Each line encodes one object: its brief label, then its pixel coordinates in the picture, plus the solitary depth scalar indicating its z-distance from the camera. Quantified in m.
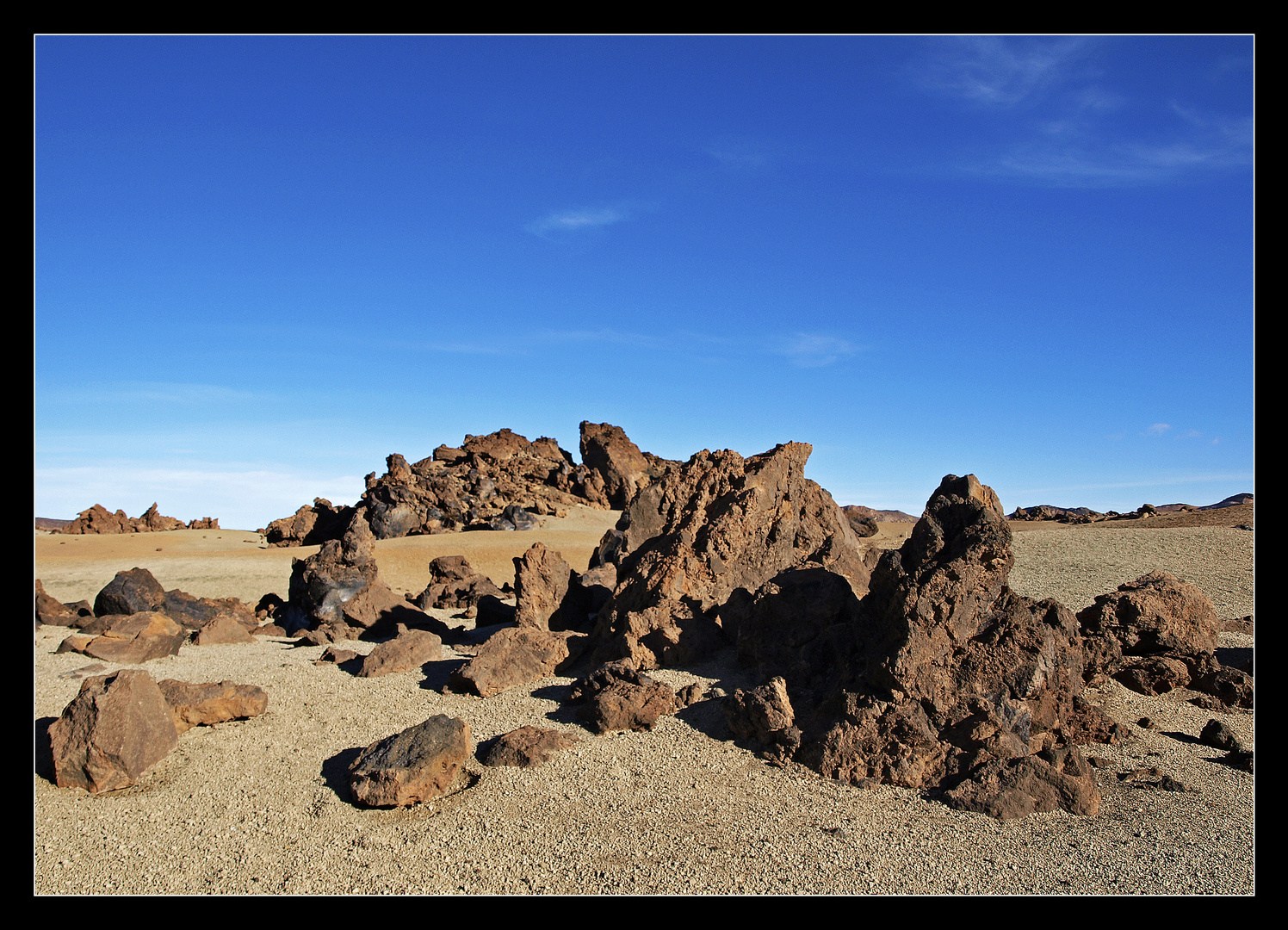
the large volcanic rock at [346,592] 12.80
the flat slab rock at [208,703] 7.46
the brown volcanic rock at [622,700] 6.91
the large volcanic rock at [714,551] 8.77
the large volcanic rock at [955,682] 5.92
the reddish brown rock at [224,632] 11.67
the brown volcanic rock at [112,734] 6.39
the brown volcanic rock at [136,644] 10.72
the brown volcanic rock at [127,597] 13.88
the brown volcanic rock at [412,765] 5.86
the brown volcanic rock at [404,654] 9.16
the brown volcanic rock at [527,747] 6.35
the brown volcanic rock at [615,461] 41.22
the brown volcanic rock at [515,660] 8.08
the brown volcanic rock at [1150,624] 8.35
